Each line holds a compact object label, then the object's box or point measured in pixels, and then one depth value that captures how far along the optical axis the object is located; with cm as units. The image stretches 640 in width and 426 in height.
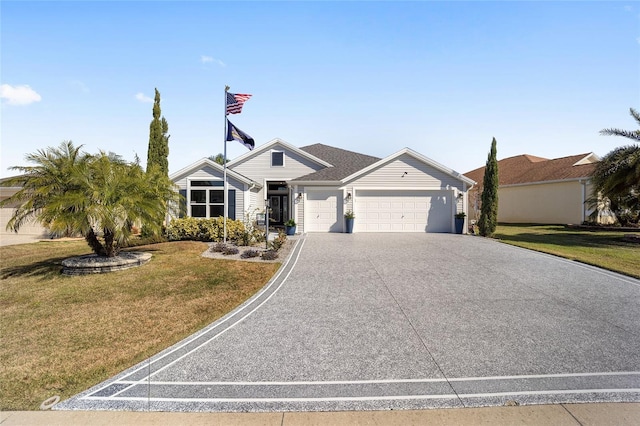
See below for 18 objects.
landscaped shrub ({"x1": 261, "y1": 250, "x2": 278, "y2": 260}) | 1020
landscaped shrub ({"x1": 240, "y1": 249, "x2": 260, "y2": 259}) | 1053
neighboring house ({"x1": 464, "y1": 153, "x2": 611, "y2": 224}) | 2241
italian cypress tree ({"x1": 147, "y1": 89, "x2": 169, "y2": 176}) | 1495
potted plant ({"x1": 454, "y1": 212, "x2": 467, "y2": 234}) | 1689
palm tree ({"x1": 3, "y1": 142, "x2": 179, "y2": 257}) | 857
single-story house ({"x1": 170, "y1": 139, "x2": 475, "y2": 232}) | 1723
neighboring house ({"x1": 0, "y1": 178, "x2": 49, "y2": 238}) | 1831
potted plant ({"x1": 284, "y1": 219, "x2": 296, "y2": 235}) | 1638
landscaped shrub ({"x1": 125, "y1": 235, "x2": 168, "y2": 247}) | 1370
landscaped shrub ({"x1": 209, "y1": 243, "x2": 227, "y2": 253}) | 1143
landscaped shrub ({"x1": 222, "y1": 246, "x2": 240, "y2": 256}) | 1113
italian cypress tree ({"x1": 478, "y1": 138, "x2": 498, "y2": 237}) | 1588
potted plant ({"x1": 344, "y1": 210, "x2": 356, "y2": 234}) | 1688
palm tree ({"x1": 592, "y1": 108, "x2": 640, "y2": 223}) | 1361
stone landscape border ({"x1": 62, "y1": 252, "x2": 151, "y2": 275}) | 895
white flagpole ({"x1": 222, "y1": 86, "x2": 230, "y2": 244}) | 1357
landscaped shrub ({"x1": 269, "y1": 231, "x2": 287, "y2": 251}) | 1165
